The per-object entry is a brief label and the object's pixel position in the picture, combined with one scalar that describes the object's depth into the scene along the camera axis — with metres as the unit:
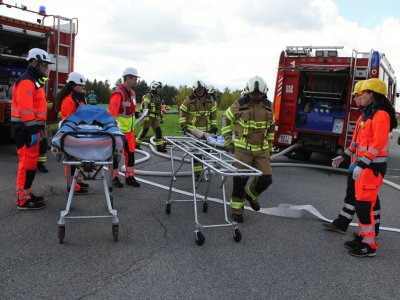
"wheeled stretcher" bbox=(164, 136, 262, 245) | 3.72
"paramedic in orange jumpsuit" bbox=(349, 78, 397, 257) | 3.94
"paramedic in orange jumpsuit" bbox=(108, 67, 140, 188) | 6.04
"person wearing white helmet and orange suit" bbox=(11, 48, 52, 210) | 4.67
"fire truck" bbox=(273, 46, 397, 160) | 8.42
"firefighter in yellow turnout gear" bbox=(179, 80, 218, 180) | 7.15
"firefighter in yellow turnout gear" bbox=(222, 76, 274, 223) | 4.78
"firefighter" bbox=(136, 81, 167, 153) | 9.49
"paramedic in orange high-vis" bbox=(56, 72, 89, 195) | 5.50
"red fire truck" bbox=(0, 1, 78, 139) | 8.12
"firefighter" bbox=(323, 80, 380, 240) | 4.57
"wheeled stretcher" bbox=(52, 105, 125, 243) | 3.89
